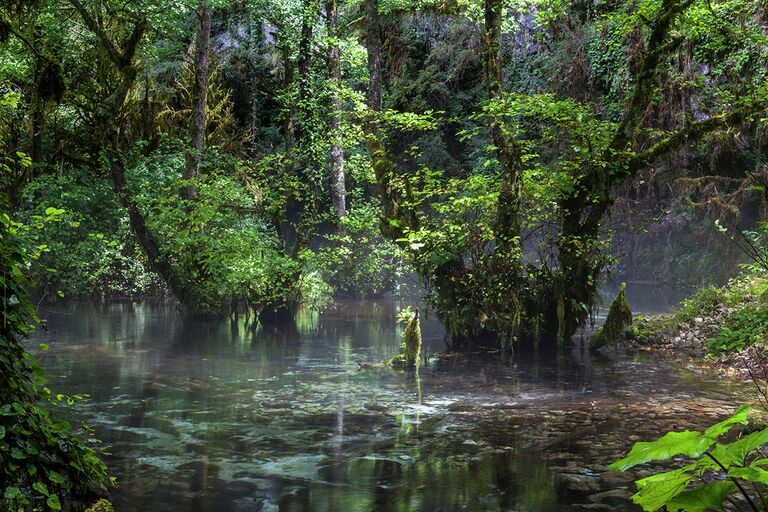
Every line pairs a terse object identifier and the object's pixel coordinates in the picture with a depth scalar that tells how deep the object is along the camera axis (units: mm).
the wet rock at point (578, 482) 7539
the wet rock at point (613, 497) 7051
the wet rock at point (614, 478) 7654
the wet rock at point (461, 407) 11555
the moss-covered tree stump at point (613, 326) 17797
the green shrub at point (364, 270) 30819
